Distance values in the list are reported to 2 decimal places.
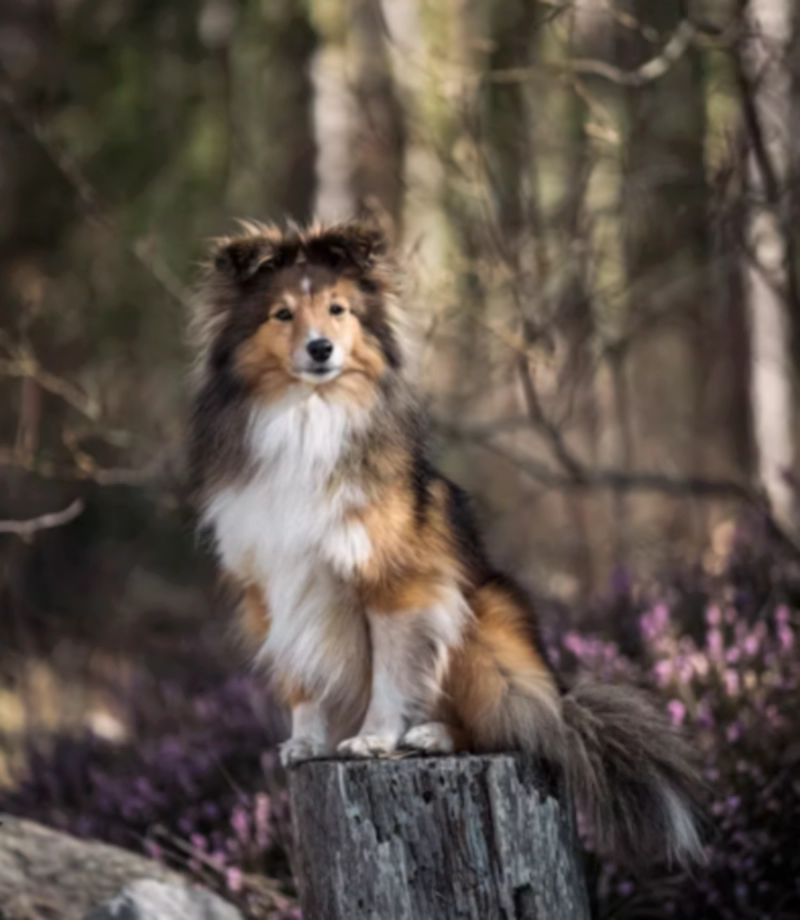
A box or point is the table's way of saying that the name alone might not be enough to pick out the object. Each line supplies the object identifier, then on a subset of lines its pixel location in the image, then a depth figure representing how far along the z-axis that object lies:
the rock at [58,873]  10.07
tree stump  7.50
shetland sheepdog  8.05
